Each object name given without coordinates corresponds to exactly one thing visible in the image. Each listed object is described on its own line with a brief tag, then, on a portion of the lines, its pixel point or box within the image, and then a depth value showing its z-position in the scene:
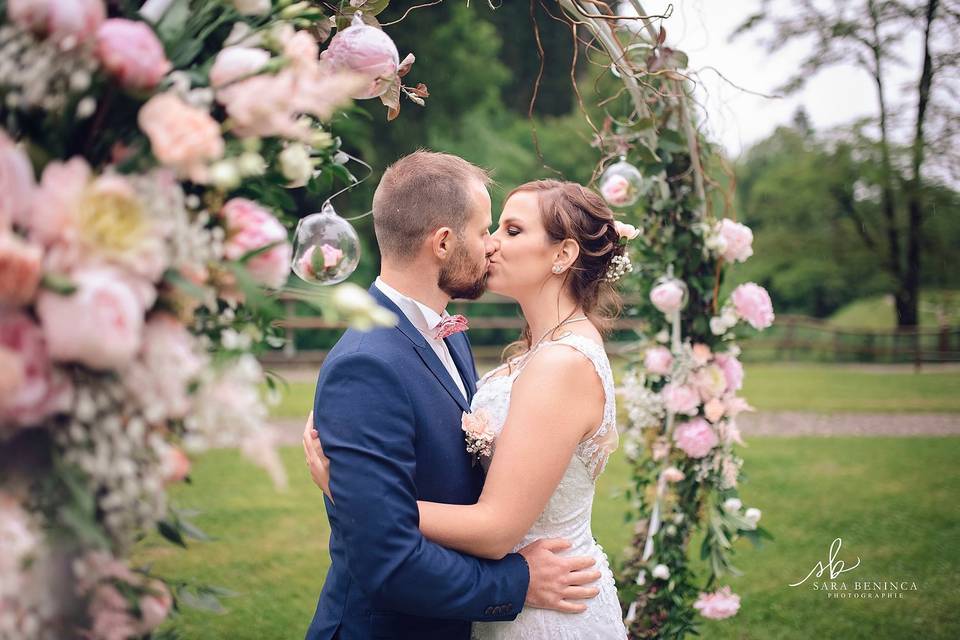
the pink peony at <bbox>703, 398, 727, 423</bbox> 3.54
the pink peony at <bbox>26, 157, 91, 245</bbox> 1.02
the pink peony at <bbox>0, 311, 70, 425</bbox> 0.99
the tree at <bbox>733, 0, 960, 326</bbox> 19.44
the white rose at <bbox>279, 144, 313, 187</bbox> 1.41
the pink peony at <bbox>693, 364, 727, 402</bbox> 3.59
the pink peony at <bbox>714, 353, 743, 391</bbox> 3.62
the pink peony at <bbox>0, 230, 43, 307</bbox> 0.96
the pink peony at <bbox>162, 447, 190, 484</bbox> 1.12
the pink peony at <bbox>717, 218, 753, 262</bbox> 3.49
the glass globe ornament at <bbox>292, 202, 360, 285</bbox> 2.15
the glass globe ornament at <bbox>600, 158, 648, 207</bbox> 3.29
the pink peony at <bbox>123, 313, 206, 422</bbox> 1.09
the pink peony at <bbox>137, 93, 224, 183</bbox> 1.08
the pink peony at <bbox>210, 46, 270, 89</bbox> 1.24
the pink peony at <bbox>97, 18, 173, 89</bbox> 1.09
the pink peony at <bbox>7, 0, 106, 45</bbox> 1.03
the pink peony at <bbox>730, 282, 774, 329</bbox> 3.47
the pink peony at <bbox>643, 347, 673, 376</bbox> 3.71
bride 2.19
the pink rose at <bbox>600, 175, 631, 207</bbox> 3.29
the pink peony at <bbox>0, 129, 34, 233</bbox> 1.00
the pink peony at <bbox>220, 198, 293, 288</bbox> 1.26
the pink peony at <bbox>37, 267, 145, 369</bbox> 0.99
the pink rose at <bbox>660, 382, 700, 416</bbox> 3.58
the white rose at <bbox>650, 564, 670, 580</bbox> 3.59
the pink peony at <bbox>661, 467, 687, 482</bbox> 3.62
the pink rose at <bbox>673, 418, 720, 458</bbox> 3.54
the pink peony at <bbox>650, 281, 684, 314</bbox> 3.55
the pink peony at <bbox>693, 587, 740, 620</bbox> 3.63
